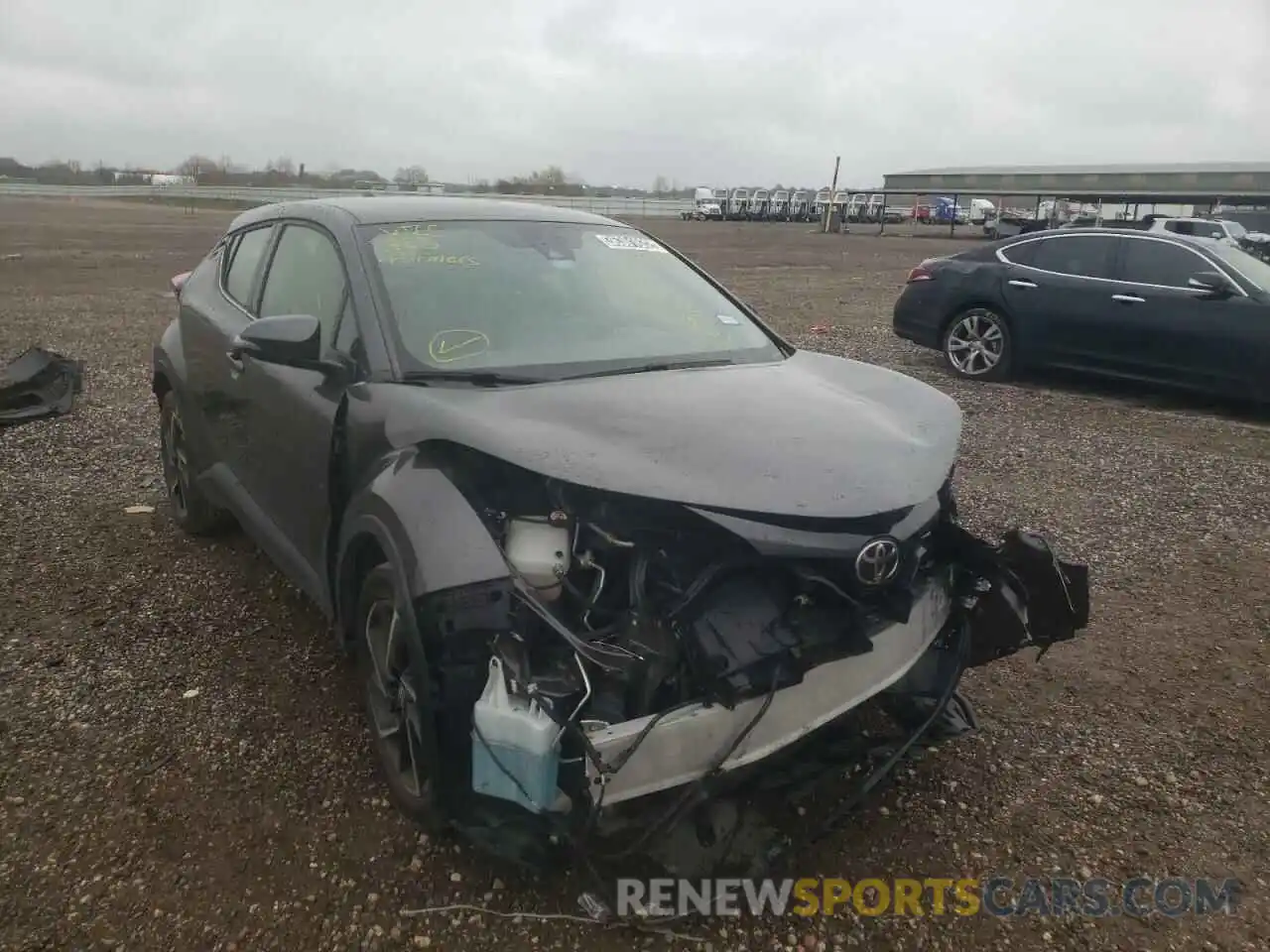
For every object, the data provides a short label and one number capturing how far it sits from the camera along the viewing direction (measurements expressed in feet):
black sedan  25.23
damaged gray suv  7.46
